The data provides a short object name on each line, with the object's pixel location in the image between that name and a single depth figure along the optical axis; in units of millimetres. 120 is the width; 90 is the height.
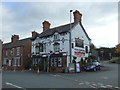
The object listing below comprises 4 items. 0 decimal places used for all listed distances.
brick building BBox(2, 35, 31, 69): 46844
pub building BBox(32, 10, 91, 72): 35406
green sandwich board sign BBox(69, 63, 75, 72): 31516
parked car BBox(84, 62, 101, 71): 33044
